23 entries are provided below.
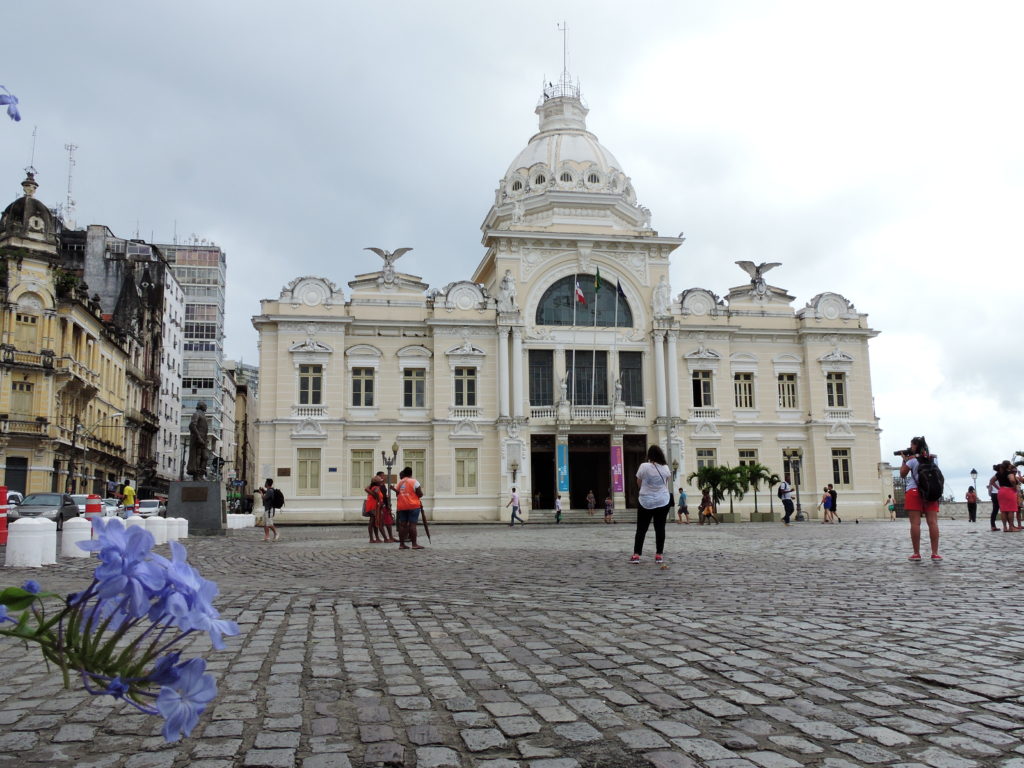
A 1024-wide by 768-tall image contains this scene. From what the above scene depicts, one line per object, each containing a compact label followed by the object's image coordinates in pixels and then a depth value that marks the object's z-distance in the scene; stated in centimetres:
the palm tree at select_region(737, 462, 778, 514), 3612
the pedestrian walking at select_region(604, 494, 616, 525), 3495
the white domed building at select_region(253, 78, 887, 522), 3769
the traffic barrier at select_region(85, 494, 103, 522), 1872
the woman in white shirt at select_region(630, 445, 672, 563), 1139
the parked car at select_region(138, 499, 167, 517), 3311
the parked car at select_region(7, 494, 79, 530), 2452
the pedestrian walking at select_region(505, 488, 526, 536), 3344
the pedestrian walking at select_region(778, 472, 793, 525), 3144
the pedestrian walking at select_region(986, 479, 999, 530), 2111
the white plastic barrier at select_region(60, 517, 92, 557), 1174
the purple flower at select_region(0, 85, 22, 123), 233
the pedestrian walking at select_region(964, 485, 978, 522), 3005
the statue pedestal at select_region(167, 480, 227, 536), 2230
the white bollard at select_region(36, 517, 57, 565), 1201
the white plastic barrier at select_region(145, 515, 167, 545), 1638
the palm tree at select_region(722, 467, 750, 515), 3544
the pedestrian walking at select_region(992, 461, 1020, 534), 1889
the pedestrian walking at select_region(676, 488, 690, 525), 3541
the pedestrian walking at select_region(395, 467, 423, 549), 1562
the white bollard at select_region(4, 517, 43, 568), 1166
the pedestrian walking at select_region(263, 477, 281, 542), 2078
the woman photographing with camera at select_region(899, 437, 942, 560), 1147
